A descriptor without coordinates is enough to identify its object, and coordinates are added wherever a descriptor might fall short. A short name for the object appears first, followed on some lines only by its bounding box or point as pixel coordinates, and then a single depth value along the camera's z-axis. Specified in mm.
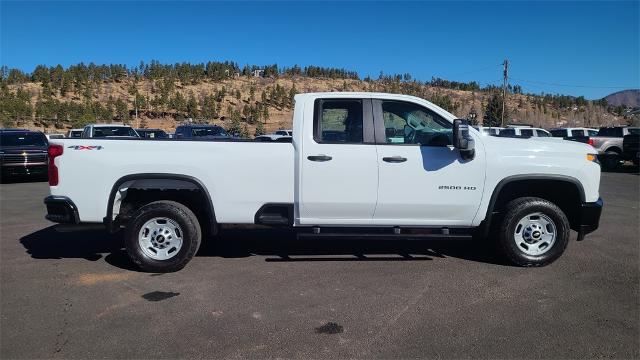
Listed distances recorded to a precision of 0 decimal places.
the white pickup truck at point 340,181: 5250
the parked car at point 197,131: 18891
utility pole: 46412
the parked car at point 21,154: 14625
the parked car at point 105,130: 16938
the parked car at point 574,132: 24906
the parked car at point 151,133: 22609
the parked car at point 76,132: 23203
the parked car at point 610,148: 21672
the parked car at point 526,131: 23553
